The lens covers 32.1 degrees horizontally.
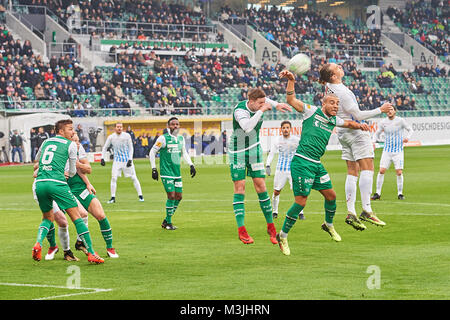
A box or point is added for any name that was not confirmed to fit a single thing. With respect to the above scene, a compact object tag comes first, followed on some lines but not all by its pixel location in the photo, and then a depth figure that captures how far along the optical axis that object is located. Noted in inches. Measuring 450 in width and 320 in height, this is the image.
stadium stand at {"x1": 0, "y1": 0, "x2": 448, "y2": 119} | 1798.7
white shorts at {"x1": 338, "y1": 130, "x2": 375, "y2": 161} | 509.4
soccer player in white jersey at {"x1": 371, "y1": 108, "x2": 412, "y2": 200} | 890.1
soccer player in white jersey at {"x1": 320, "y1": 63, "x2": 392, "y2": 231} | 495.8
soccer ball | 490.3
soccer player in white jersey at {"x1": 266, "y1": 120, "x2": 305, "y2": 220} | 714.8
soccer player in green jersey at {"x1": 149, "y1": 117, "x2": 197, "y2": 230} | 675.4
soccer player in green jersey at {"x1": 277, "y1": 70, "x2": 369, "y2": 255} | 458.0
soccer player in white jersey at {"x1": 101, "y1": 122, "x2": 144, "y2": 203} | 930.1
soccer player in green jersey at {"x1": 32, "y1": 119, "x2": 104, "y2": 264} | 451.2
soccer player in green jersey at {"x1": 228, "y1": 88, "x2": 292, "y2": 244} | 512.4
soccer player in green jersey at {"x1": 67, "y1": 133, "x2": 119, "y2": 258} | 484.7
